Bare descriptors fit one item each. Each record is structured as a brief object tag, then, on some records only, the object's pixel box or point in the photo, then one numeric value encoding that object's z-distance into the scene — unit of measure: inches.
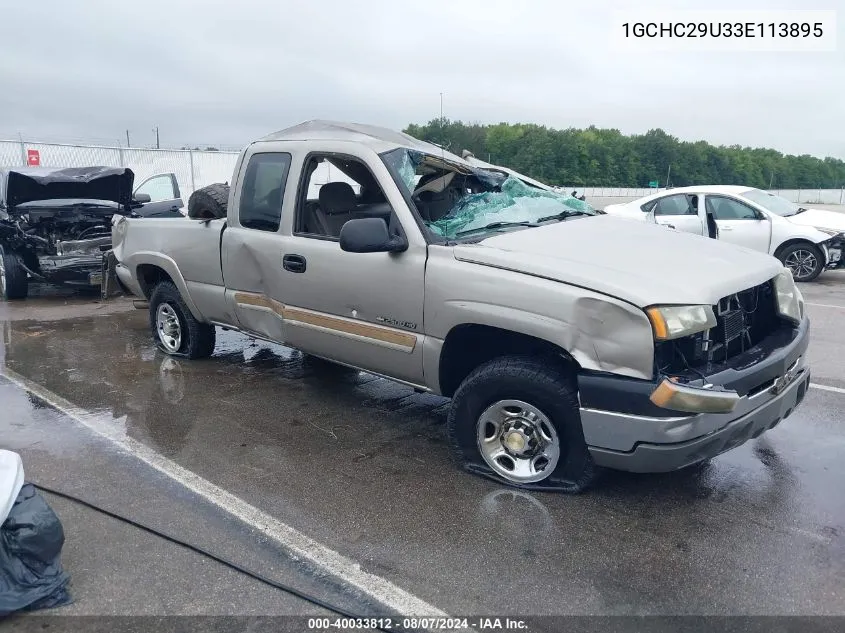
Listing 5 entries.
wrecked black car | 375.2
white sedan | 428.1
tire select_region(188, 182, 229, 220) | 217.4
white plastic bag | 110.7
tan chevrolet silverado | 125.4
